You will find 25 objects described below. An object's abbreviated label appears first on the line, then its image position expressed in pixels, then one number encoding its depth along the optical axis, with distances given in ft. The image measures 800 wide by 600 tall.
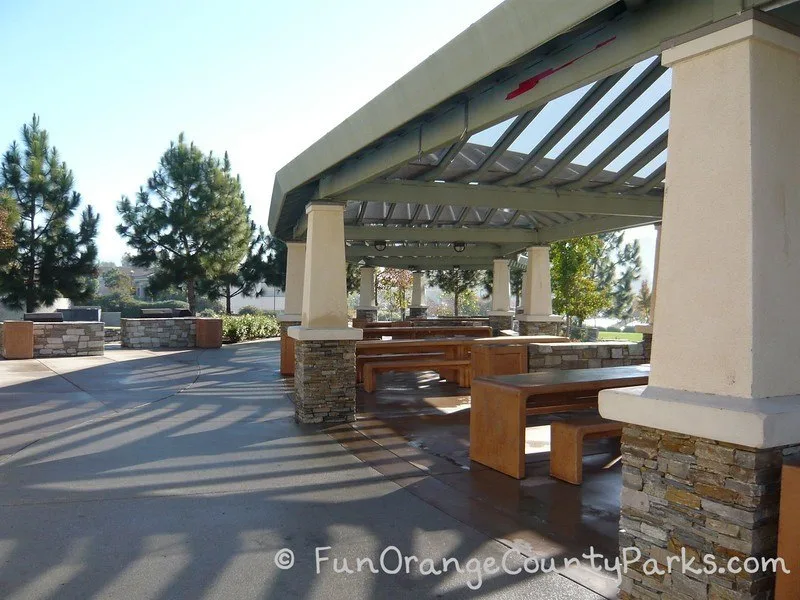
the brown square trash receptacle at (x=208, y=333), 61.87
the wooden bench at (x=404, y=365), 33.78
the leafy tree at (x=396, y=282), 112.57
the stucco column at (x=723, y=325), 9.07
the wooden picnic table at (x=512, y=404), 18.06
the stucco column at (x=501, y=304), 64.03
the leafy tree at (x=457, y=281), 97.72
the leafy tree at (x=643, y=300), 157.27
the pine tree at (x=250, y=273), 86.84
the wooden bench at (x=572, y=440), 17.46
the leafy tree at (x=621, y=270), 138.72
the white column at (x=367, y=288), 80.07
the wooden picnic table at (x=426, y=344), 34.01
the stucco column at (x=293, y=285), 43.86
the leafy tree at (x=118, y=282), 149.48
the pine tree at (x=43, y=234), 65.67
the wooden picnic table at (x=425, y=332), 47.56
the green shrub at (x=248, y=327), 70.28
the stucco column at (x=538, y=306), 49.96
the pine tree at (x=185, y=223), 77.15
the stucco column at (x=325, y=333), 26.18
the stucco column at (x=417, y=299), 87.20
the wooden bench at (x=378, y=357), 35.50
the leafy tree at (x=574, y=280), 65.82
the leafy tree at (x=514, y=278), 88.62
